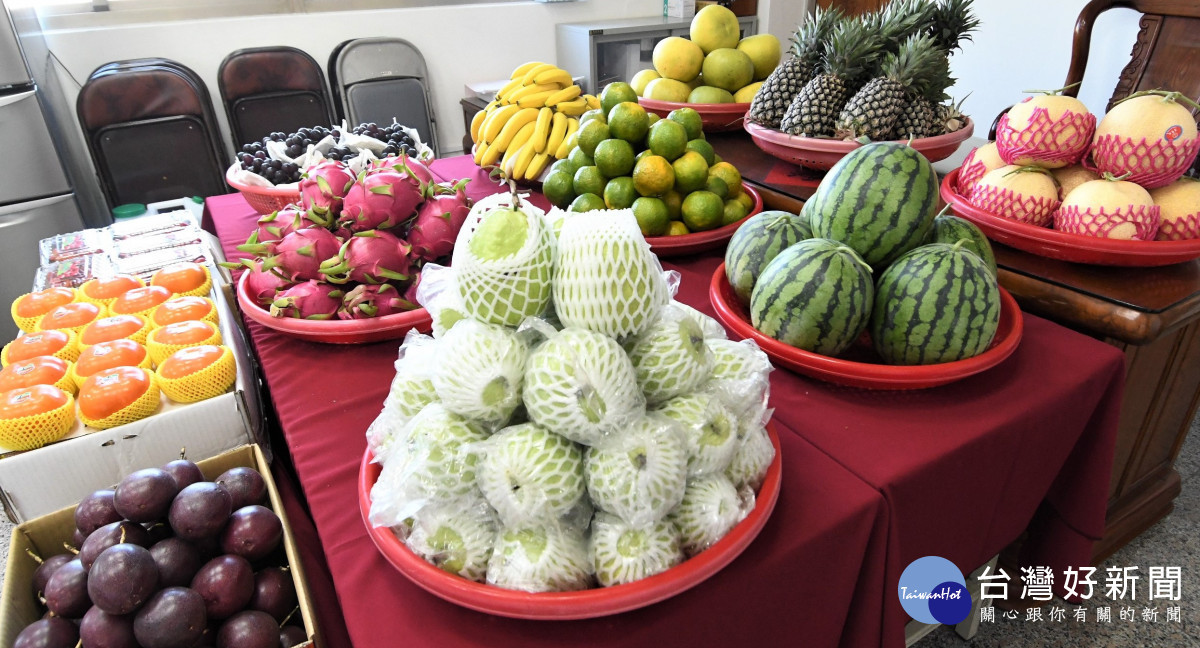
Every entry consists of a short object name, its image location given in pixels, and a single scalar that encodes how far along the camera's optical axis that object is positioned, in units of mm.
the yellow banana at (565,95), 1794
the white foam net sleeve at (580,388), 542
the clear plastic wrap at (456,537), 566
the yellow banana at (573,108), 1786
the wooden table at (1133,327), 943
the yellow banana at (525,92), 1823
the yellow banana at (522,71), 1938
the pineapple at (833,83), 1424
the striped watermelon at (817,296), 829
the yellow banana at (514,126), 1750
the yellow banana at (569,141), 1552
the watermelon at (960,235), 917
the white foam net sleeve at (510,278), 601
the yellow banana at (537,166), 1670
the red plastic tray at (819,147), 1354
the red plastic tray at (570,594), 529
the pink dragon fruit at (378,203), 1096
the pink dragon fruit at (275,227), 1089
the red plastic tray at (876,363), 819
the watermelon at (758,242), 963
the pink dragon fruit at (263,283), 1099
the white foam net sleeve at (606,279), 596
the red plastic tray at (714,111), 1785
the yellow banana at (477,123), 1923
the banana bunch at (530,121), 1687
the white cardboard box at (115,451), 949
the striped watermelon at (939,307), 813
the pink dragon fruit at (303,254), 1065
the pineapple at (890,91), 1354
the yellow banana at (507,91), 1873
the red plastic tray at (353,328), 1009
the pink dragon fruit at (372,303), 1024
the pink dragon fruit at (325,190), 1121
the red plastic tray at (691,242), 1212
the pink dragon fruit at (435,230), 1116
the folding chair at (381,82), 3264
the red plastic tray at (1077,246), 968
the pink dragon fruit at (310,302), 1042
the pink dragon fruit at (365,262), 1040
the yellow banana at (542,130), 1686
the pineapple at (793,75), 1533
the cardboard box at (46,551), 755
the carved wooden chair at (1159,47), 2211
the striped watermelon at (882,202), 888
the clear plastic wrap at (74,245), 1685
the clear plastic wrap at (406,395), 643
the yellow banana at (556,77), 1882
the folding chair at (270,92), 3055
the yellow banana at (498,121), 1779
